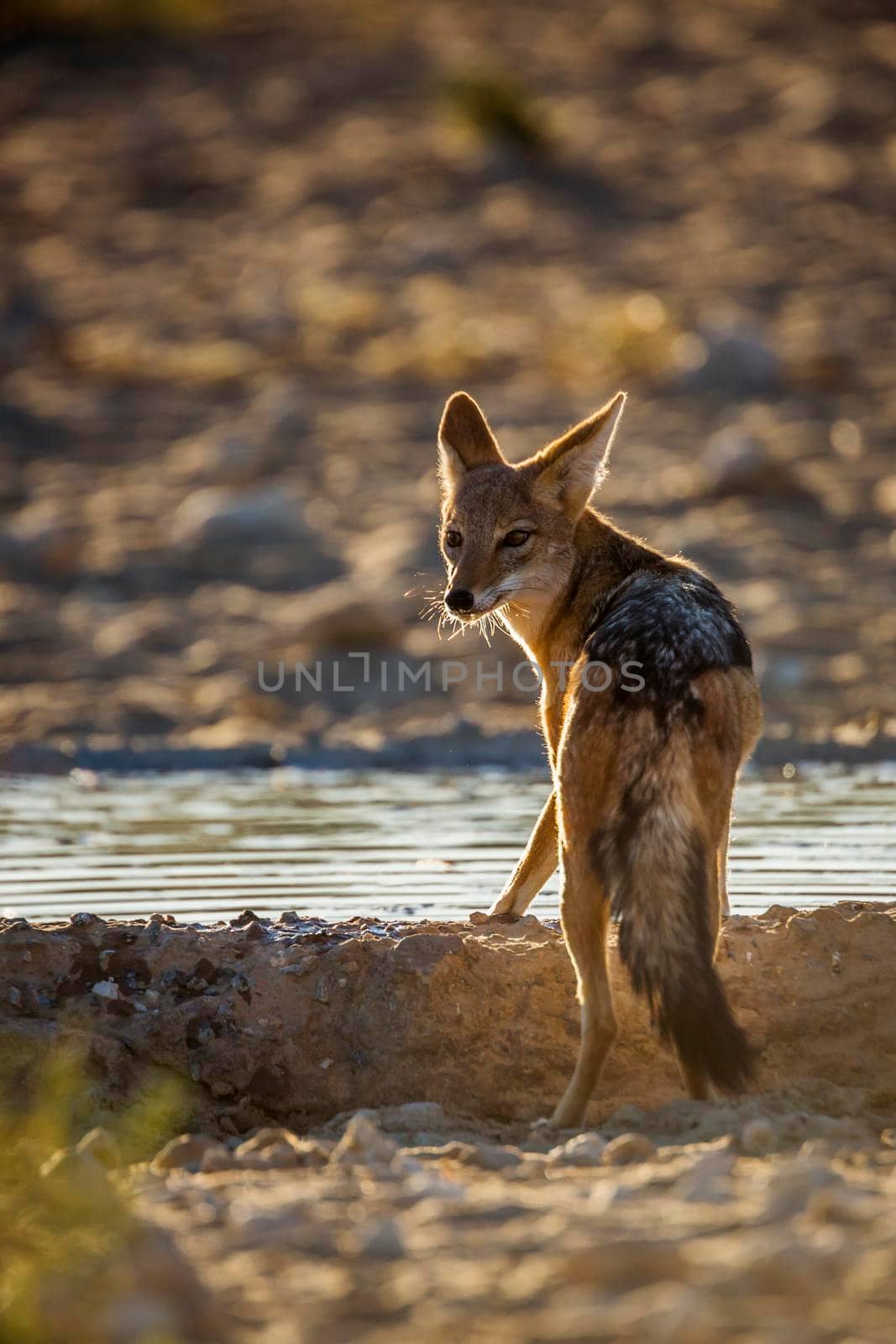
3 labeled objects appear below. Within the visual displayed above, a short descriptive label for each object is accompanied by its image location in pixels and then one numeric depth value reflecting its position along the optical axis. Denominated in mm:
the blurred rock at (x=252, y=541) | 28875
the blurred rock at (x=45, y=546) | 29562
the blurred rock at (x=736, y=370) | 35687
